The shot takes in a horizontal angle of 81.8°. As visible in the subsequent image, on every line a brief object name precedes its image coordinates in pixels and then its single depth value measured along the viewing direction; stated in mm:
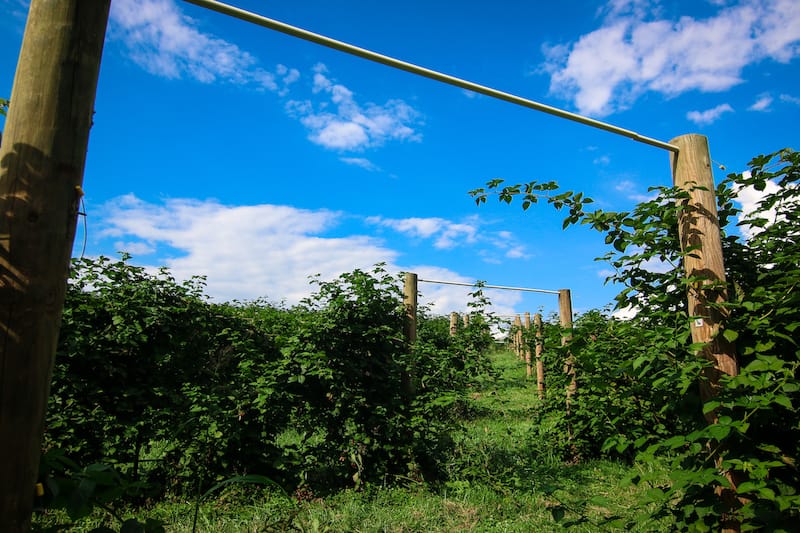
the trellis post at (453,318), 10236
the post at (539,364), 7159
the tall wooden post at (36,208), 1190
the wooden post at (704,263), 2365
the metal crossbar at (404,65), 1853
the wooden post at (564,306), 6668
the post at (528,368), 13403
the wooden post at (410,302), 5500
